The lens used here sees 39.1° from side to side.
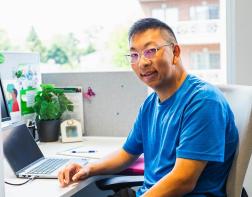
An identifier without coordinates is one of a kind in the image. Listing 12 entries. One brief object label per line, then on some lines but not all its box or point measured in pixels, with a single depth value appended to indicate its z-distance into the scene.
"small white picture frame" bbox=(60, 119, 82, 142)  1.96
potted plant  1.94
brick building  6.06
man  1.09
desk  1.17
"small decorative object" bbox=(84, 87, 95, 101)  2.04
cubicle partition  1.98
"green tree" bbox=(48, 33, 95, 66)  7.31
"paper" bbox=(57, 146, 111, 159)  1.66
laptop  1.37
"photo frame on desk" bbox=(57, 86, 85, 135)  2.05
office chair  1.09
